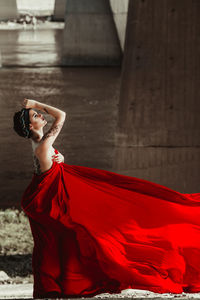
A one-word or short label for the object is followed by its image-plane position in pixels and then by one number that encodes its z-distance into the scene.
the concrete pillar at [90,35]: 34.35
